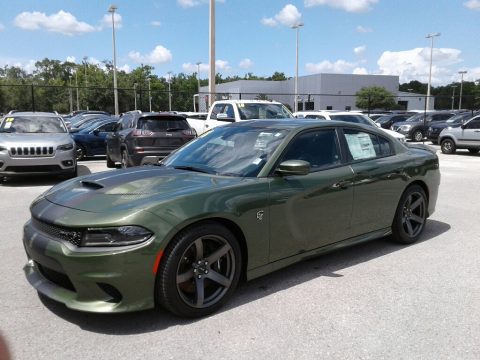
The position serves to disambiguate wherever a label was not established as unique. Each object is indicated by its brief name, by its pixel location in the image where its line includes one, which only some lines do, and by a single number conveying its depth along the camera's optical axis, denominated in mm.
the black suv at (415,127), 23797
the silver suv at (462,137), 17188
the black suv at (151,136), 10758
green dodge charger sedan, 3152
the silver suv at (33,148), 9539
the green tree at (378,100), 63391
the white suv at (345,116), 15870
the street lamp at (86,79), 67281
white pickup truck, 13664
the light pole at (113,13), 39941
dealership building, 73188
